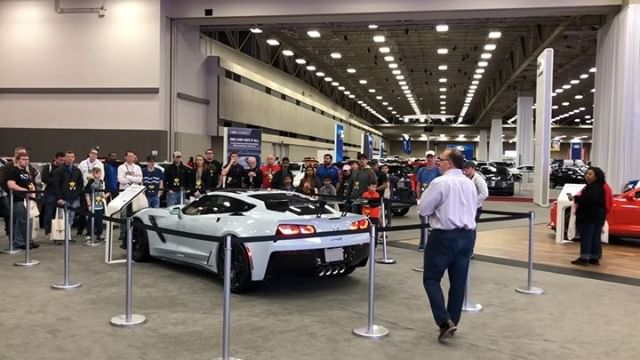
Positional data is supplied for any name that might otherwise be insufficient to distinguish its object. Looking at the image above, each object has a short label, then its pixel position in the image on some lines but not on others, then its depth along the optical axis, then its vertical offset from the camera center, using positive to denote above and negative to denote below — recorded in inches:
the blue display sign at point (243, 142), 647.8 +22.3
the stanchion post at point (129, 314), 216.7 -61.5
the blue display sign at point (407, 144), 1681.8 +62.8
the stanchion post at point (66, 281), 272.1 -62.7
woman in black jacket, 349.7 -29.1
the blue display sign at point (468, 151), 1688.0 +46.9
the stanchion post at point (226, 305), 177.2 -46.3
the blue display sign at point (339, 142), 1021.2 +38.7
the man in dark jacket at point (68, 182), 412.2 -19.2
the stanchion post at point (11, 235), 367.2 -53.8
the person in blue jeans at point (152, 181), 453.4 -18.5
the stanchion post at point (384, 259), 356.5 -62.0
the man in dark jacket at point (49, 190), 411.8 -25.0
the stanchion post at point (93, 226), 407.5 -51.8
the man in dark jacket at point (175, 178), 458.4 -15.9
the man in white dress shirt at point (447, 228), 196.7 -22.2
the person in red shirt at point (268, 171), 512.9 -9.1
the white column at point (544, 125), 740.2 +57.7
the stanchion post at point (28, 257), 331.3 -61.9
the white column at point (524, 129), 1384.1 +99.6
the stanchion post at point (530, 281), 277.1 -58.6
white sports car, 254.8 -36.4
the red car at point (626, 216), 439.2 -36.2
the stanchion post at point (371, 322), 208.0 -60.0
